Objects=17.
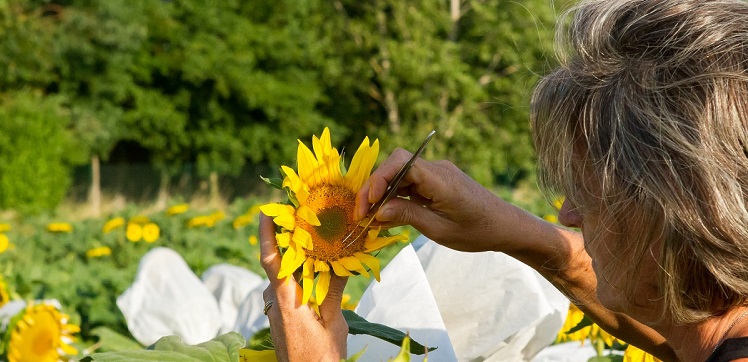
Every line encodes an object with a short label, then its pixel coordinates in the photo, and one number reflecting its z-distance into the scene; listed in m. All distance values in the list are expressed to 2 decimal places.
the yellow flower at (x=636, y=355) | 1.98
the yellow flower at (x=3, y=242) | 5.33
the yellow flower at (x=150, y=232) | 7.08
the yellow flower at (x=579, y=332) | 2.25
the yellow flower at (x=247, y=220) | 8.86
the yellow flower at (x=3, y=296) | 2.78
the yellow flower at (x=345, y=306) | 2.62
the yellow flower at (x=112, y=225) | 7.68
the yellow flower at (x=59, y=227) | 8.95
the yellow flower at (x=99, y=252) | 6.51
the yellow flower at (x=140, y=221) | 7.51
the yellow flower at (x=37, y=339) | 2.12
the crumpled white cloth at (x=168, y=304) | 2.74
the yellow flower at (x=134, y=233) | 7.15
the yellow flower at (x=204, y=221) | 8.79
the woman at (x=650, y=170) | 1.27
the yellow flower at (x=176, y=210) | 9.49
